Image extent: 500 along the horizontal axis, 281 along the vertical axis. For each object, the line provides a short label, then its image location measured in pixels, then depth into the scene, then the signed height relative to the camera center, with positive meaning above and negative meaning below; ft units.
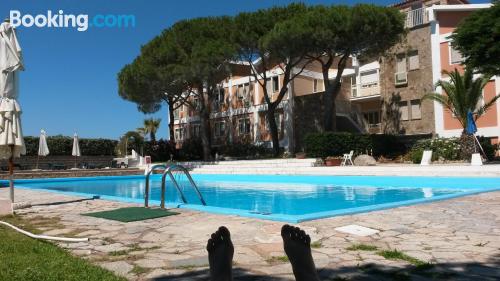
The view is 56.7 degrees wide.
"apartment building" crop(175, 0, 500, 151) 86.33 +12.85
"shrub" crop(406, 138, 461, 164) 71.20 +0.44
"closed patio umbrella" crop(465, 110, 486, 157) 59.78 +3.48
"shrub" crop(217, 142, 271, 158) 104.68 +1.37
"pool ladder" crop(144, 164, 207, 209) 27.20 -0.90
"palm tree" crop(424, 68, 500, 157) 64.54 +7.89
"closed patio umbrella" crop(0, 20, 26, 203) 28.40 +4.70
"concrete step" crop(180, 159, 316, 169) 74.38 -1.37
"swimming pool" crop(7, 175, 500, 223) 32.65 -3.75
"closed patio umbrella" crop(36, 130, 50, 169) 79.10 +2.47
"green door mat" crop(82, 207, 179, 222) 23.40 -2.96
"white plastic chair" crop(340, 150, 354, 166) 73.51 -0.86
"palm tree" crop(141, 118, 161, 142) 152.53 +10.59
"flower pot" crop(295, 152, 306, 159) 83.66 -0.08
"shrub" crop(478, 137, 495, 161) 70.93 +0.38
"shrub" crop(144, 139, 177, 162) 111.65 +1.86
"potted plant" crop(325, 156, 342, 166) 73.77 -1.13
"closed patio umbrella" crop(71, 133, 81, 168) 88.07 +2.21
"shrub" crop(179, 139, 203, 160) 115.65 +1.49
